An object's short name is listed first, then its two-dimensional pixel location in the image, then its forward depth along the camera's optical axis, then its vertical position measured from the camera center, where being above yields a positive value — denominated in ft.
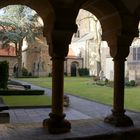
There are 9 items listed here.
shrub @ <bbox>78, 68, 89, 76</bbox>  91.41 +0.52
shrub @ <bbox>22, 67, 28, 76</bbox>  82.66 -0.16
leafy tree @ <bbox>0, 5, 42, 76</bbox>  64.98 +16.93
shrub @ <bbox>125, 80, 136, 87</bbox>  50.16 -2.94
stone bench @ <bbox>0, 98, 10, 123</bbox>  15.83 -4.03
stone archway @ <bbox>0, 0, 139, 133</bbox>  9.15 +2.09
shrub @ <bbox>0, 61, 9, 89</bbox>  31.72 -0.26
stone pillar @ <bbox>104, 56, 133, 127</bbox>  10.29 -1.35
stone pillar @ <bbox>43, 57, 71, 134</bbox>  9.13 -1.47
